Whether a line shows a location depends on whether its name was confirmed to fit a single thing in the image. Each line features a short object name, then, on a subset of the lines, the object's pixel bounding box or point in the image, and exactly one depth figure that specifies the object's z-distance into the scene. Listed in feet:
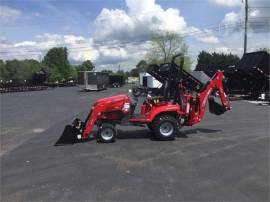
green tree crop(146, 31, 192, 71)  159.44
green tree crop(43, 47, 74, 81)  250.53
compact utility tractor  21.26
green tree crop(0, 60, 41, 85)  163.56
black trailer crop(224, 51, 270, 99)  53.07
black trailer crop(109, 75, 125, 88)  167.81
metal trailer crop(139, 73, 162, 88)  80.98
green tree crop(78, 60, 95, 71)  310.83
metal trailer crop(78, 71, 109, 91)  110.52
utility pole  74.22
